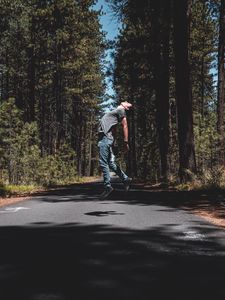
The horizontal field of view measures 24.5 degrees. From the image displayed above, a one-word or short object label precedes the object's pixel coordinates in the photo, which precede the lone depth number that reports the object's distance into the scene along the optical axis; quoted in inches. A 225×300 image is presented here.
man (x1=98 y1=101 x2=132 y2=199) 370.3
